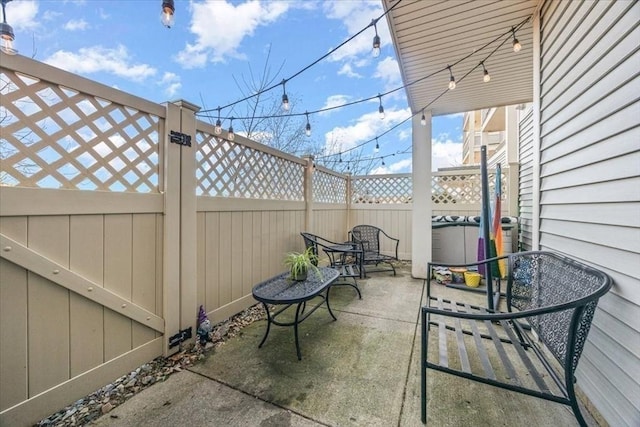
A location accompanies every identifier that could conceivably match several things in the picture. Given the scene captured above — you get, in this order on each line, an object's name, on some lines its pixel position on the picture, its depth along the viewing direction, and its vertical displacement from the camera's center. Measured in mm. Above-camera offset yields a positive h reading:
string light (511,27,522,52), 2157 +1408
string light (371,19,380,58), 1963 +1279
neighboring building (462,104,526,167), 5152 +2802
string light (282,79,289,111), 2453 +1019
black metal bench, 1169 -729
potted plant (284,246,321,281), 2447 -567
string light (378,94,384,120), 2879 +1127
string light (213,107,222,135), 2401 +752
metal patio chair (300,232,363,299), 3321 -816
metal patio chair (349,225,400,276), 4695 -583
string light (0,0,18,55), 1175 +792
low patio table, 1943 -686
